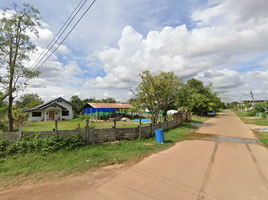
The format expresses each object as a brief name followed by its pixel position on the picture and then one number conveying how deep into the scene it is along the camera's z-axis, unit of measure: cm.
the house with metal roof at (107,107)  2341
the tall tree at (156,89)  1320
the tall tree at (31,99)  3940
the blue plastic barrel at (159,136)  833
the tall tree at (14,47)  821
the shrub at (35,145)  590
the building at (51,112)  2375
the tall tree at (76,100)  4155
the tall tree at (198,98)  1526
